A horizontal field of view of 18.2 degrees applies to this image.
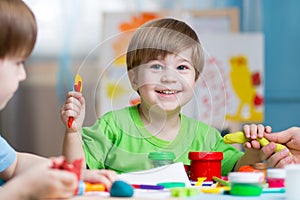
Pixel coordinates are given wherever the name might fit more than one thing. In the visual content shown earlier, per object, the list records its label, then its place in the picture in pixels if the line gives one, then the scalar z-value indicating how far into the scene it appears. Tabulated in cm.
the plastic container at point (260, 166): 171
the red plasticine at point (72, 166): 130
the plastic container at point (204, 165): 167
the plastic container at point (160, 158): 165
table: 133
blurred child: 129
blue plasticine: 134
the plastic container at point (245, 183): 139
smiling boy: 169
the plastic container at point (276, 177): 152
